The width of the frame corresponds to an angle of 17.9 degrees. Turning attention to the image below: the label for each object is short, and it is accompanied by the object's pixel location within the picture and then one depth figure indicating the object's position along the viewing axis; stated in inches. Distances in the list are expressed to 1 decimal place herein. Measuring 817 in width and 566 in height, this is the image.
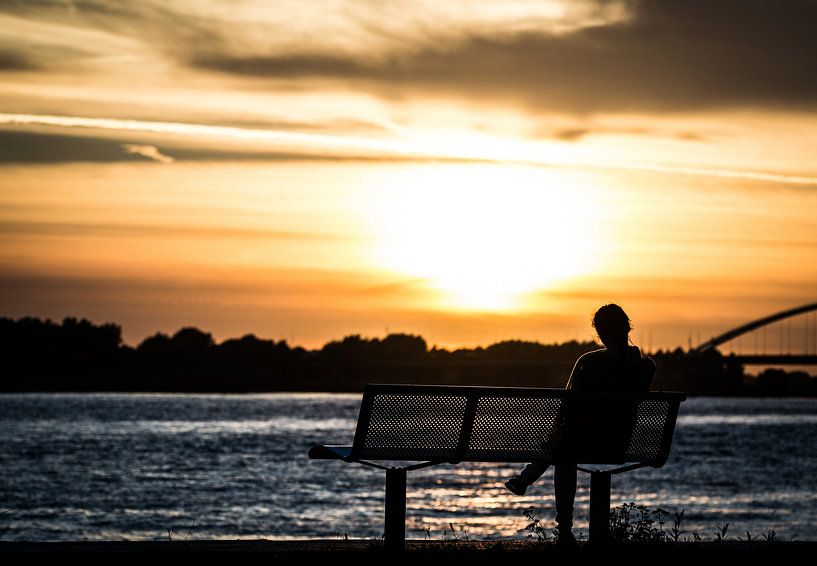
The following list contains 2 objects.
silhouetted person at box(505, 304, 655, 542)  646.3
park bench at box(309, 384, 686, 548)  610.6
